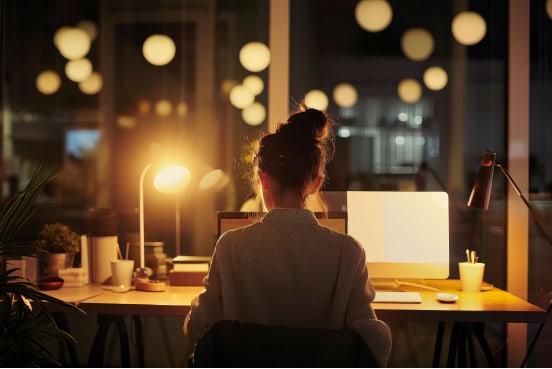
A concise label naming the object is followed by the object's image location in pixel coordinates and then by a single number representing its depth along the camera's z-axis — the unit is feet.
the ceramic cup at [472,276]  9.55
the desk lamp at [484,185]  9.27
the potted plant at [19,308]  7.08
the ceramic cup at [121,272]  9.80
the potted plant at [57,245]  10.36
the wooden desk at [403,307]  8.17
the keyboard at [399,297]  8.61
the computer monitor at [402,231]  9.46
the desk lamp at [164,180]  10.15
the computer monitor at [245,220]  9.57
